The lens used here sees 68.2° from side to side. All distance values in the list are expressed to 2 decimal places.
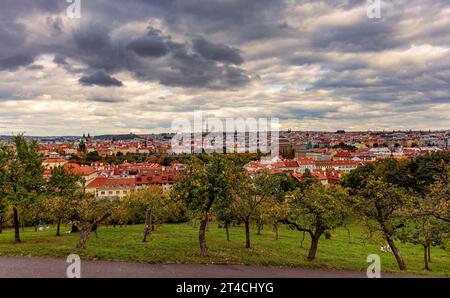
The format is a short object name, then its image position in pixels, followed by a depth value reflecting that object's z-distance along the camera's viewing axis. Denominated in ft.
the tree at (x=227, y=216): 92.15
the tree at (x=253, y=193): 70.54
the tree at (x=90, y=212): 67.82
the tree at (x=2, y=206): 82.04
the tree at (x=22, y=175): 80.98
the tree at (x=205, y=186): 64.34
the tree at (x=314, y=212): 69.87
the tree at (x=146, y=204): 82.84
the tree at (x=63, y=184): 90.12
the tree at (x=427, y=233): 69.12
